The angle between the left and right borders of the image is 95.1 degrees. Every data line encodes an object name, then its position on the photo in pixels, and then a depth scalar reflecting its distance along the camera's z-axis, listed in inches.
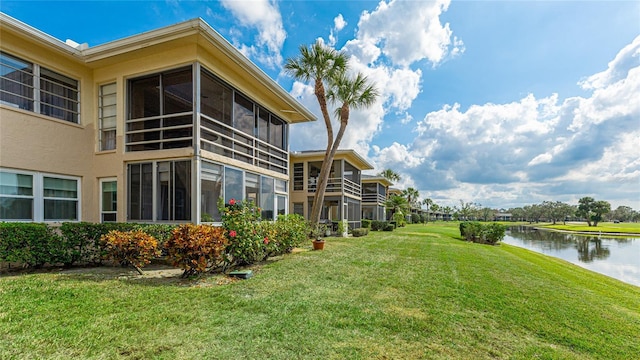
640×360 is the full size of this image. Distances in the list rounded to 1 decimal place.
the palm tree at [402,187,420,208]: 2561.5
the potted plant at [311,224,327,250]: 460.8
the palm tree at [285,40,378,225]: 596.4
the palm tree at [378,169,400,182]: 2344.2
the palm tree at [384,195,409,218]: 1573.6
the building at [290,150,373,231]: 864.3
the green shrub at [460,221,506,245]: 807.7
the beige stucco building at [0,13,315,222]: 306.5
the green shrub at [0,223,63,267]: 241.0
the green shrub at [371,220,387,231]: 1133.1
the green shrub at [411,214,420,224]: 2437.3
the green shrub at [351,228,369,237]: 786.8
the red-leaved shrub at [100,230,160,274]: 250.1
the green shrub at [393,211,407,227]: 1408.7
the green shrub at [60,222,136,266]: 275.6
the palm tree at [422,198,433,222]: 3681.1
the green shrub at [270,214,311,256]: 368.8
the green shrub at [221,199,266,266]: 287.0
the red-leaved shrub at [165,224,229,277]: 245.0
